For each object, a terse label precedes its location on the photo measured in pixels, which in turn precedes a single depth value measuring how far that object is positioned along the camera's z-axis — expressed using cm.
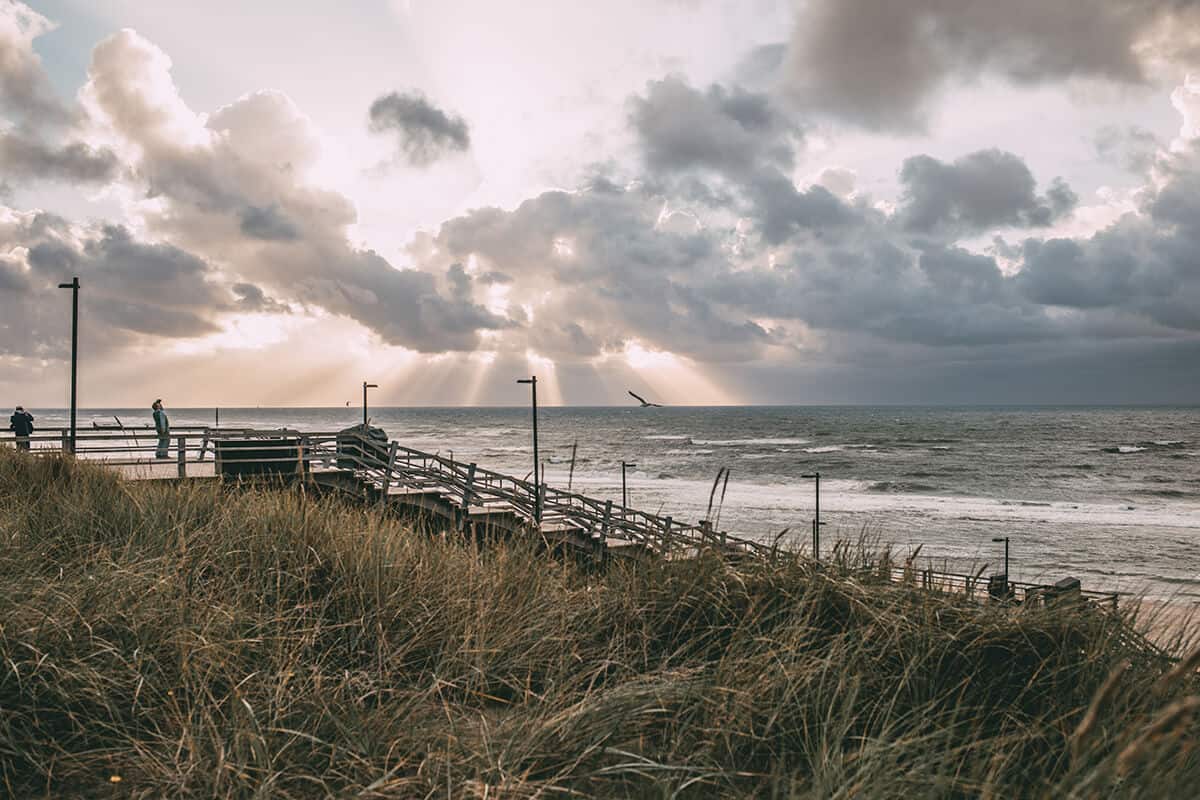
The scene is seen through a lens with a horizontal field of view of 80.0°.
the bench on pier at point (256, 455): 1603
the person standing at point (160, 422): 1894
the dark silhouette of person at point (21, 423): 2011
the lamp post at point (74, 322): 1950
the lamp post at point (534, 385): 2646
